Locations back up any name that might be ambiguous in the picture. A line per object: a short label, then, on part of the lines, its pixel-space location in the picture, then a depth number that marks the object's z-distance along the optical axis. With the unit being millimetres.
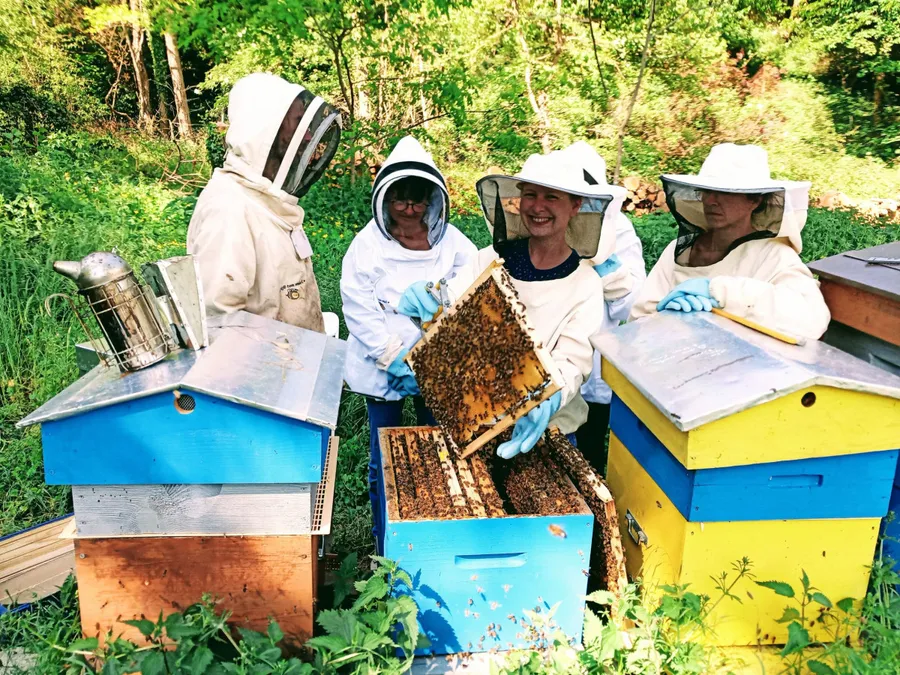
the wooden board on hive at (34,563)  2830
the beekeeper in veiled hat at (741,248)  2703
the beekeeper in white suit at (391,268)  3377
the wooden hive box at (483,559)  2150
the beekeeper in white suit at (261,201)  2979
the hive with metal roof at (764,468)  1959
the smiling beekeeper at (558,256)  2820
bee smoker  1977
